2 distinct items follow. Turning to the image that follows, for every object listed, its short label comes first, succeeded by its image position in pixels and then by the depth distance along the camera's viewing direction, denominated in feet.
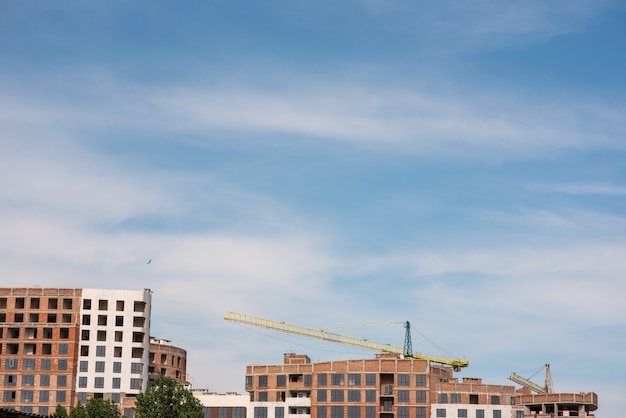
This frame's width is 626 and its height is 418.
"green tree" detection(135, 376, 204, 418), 648.38
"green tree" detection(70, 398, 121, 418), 650.84
